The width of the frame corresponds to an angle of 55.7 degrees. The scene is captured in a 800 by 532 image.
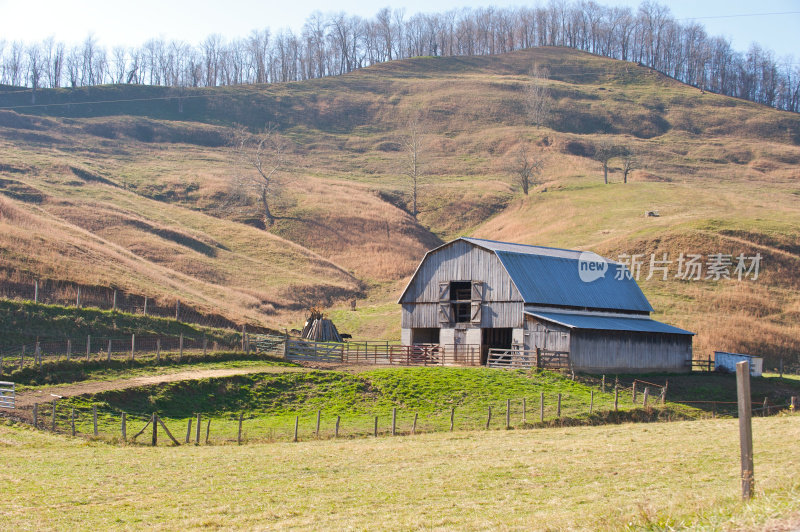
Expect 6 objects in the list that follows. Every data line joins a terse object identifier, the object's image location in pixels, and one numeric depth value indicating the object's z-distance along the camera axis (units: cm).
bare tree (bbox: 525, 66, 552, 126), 15075
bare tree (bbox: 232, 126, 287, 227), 10344
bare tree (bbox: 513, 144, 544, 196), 10975
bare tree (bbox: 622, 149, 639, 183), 10838
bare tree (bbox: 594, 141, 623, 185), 11075
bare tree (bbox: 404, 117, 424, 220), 11081
